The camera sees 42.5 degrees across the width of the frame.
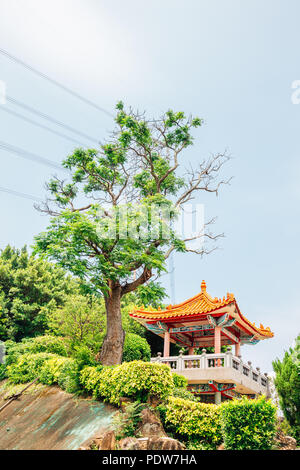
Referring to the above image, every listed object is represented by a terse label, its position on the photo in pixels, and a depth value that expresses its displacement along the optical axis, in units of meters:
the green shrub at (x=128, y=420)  8.81
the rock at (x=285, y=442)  8.55
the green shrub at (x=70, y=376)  12.03
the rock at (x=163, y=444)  7.50
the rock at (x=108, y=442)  8.17
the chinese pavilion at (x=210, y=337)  13.66
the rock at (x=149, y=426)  8.80
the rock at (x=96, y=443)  8.46
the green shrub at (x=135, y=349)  16.69
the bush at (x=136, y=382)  9.90
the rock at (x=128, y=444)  7.81
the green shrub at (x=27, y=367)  15.35
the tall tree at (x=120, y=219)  13.65
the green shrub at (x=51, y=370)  13.82
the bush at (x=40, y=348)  17.19
